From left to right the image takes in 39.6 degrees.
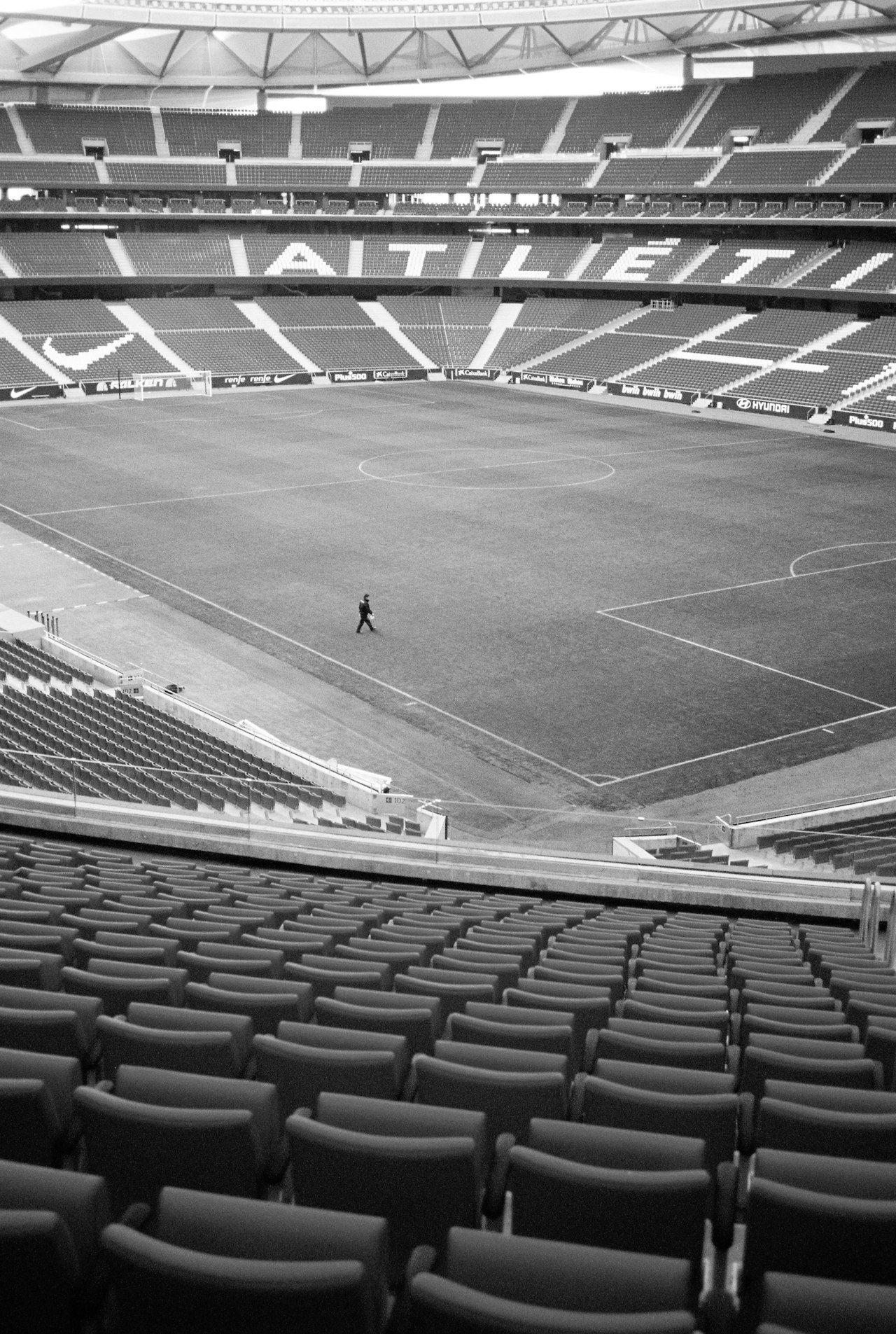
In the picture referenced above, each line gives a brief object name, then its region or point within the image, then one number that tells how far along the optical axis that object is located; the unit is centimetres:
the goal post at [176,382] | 7325
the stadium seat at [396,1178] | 378
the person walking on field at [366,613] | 3189
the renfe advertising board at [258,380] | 7669
